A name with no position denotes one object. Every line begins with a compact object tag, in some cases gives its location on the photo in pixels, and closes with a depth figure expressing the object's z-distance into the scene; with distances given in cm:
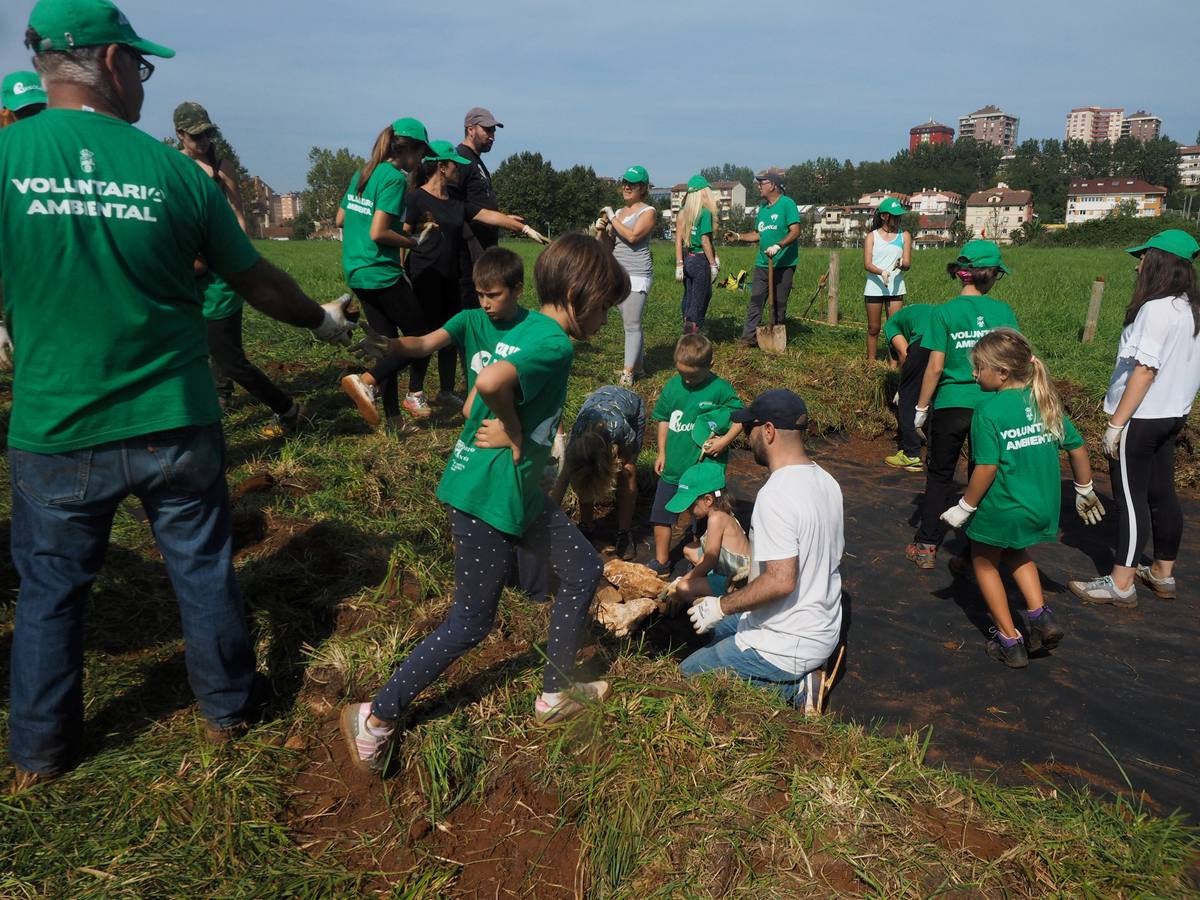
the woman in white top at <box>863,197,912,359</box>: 848
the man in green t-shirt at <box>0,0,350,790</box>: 211
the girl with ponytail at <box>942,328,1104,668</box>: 379
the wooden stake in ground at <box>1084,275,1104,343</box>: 1030
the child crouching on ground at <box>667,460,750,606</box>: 418
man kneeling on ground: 308
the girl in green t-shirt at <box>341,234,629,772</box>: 250
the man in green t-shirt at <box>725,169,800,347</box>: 958
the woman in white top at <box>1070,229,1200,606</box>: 417
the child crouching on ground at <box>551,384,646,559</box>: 475
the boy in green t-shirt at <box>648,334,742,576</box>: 463
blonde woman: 891
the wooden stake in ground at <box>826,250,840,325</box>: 1212
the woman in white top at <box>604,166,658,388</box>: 767
